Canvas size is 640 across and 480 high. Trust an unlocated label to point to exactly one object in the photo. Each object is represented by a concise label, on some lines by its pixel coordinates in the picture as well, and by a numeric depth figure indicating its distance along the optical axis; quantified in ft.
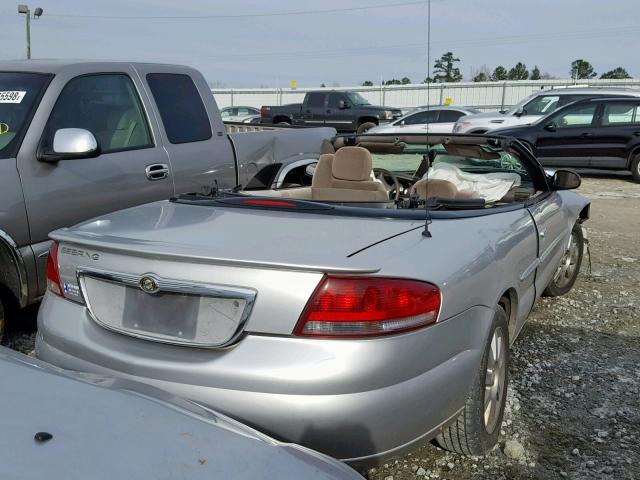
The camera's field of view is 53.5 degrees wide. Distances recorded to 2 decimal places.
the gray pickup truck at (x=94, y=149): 12.55
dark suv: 42.78
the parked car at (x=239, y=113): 91.45
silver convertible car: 7.07
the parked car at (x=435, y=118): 61.11
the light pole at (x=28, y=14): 95.20
